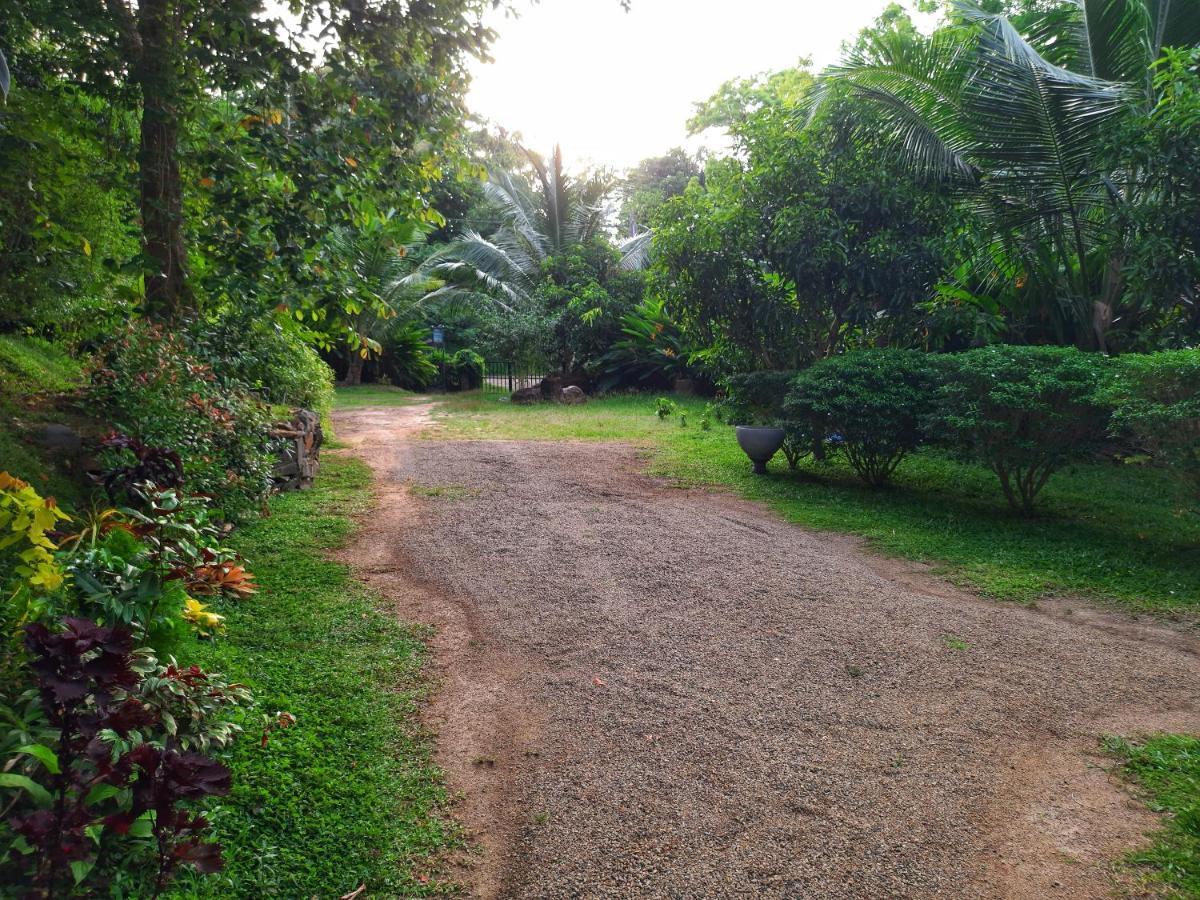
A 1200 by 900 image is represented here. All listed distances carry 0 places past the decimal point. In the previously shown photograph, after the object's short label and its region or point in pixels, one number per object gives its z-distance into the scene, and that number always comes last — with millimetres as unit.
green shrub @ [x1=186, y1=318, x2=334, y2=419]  6242
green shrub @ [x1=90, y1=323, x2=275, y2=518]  4879
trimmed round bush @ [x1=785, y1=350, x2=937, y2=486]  7391
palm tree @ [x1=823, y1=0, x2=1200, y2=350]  7723
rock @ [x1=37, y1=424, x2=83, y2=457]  4953
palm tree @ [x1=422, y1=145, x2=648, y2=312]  19906
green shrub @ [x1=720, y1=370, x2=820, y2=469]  8328
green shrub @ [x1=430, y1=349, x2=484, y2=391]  22609
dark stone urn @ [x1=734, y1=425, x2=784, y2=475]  8562
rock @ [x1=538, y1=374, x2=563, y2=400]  18328
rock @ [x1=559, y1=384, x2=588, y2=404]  17672
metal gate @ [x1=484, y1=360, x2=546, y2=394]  18703
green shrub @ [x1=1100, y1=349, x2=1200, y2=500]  5227
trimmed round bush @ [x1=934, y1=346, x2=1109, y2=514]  6195
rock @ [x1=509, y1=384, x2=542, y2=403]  17859
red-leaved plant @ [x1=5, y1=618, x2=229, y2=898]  1887
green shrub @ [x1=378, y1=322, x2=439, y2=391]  22375
